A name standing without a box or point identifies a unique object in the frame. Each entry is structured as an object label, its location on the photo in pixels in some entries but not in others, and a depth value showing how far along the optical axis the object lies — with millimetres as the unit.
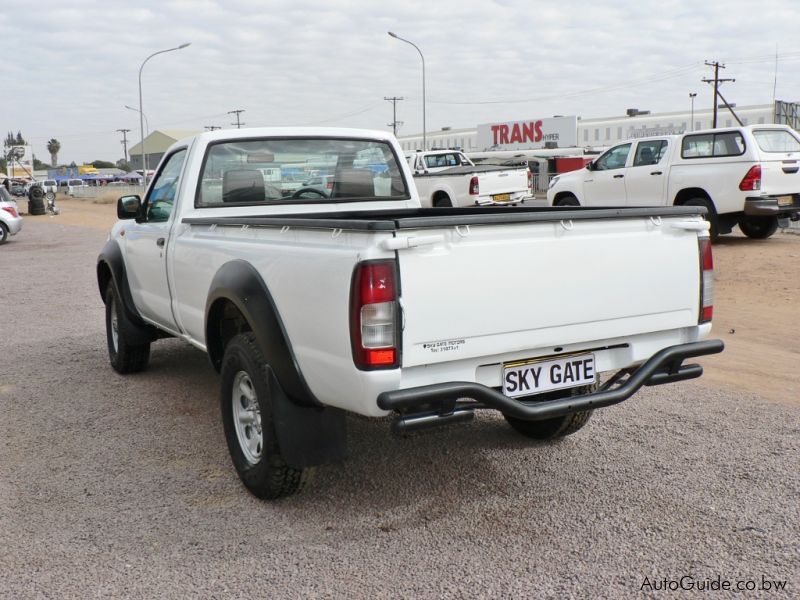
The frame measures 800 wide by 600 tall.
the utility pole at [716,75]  63031
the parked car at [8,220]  21797
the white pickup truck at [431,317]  3057
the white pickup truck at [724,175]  12844
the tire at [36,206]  36625
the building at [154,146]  141750
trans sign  69188
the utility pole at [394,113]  82562
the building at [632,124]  61594
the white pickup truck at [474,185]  18891
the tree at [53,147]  166625
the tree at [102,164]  181000
